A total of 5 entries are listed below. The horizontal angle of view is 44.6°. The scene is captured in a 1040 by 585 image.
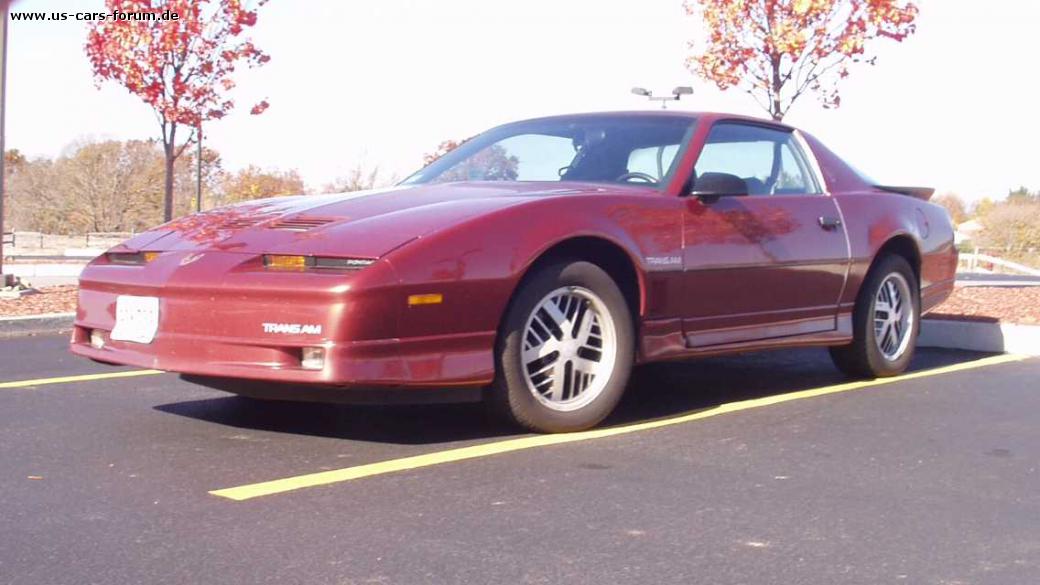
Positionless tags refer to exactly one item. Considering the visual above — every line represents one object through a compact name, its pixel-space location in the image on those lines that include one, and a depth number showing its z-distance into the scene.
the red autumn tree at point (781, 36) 14.04
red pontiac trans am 4.33
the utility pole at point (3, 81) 10.61
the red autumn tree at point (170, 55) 17.70
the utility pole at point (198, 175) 29.77
